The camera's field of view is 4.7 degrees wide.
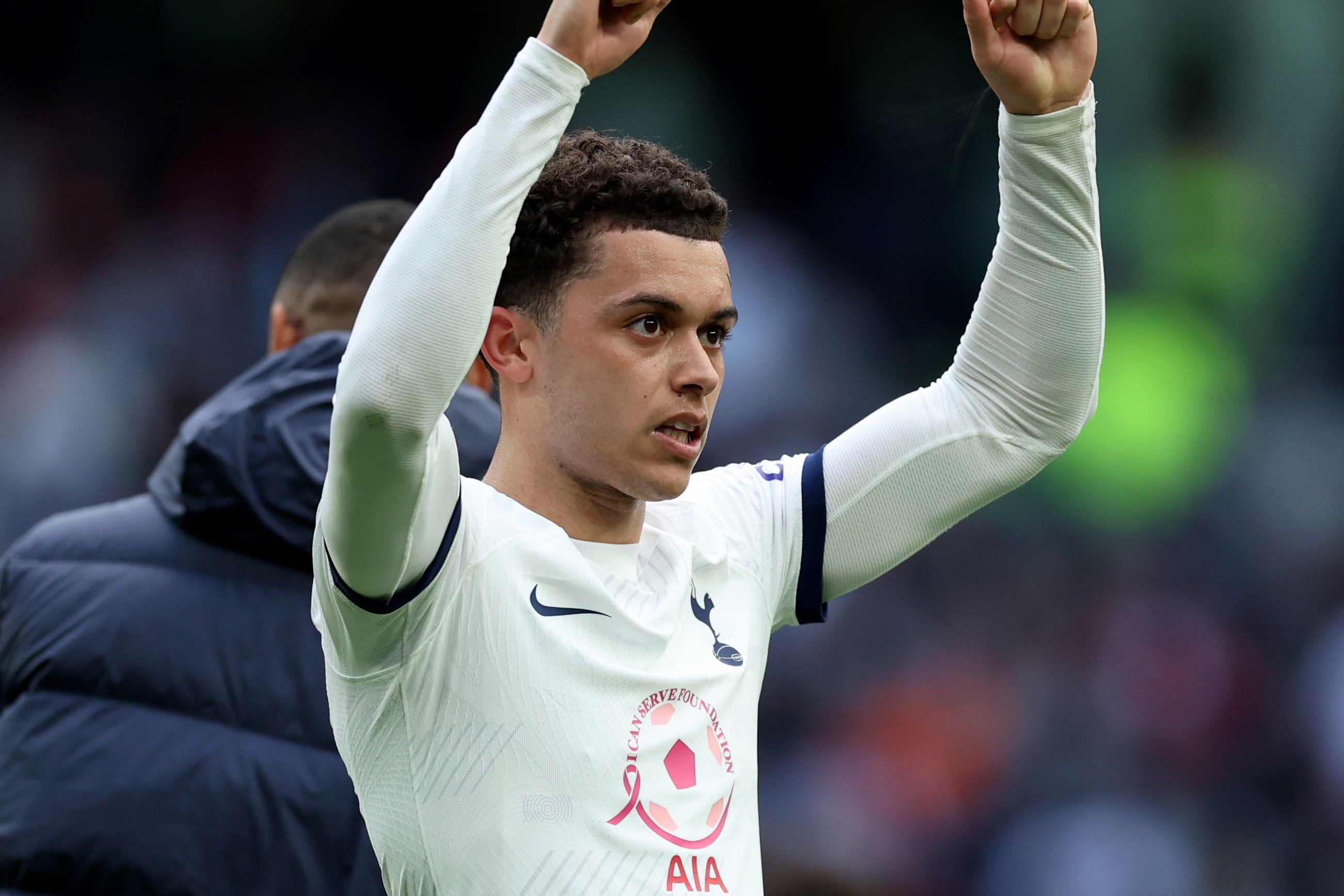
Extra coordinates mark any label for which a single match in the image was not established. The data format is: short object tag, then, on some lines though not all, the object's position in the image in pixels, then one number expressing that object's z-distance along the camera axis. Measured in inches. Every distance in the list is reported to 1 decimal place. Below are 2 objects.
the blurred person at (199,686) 582.3
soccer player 561.2
